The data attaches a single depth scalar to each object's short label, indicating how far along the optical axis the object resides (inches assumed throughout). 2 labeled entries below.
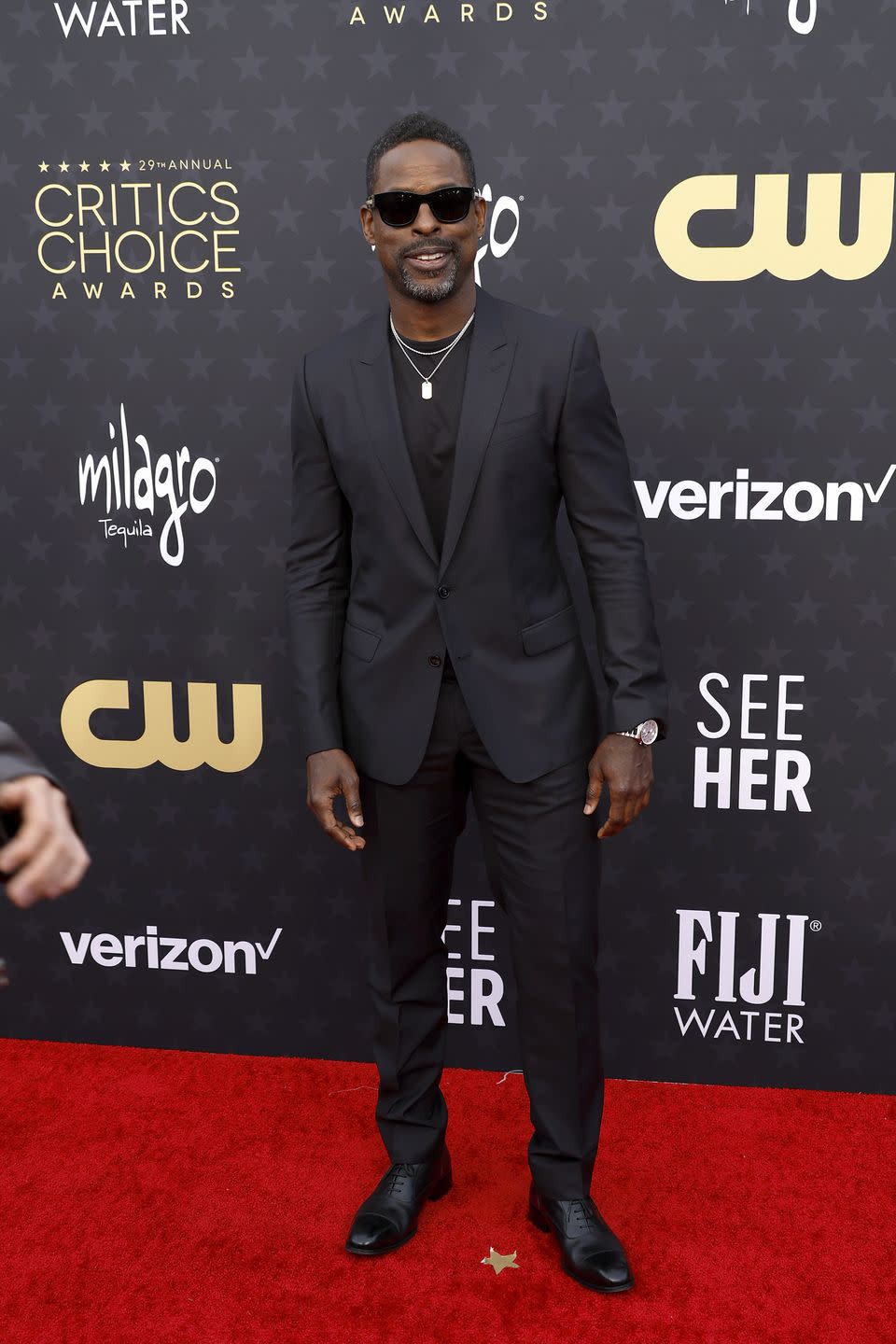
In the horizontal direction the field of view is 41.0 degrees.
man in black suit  78.3
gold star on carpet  85.4
